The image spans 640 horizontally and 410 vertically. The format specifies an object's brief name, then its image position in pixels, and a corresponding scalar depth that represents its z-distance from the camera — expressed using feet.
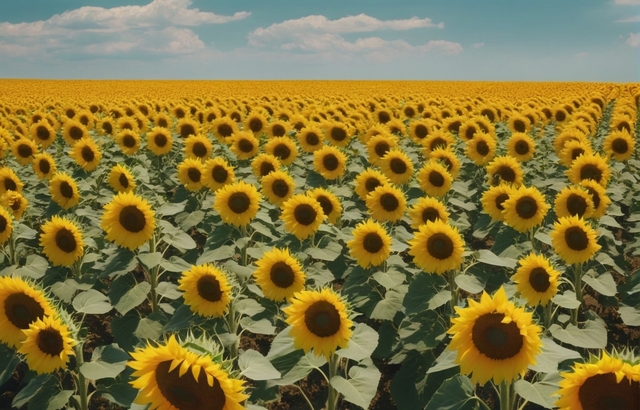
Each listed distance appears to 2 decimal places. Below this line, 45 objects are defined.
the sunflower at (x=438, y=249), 14.47
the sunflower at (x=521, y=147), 29.63
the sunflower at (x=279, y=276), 14.25
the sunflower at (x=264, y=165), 23.85
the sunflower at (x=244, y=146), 28.60
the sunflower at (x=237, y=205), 18.15
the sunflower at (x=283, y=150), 27.96
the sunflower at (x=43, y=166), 25.72
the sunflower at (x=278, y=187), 21.25
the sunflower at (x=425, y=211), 18.02
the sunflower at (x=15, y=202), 20.33
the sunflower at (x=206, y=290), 13.01
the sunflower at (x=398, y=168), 25.00
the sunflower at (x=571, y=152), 26.71
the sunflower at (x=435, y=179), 22.38
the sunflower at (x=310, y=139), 31.32
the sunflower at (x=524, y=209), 18.38
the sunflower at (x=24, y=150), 29.78
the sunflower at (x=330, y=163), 25.91
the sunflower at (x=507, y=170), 23.93
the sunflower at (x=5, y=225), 17.29
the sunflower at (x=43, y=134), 34.94
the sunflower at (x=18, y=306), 11.24
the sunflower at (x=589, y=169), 22.95
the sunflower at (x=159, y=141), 30.66
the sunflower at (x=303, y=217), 17.66
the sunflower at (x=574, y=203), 18.89
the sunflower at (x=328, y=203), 19.31
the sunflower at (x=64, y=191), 21.42
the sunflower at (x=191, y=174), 22.90
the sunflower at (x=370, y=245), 15.83
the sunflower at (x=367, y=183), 21.71
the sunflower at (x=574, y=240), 15.98
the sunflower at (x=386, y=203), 19.58
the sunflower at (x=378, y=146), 29.29
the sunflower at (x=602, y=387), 6.87
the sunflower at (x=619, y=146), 29.48
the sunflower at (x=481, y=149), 28.71
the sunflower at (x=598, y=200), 19.47
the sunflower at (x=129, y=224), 16.06
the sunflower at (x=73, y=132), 34.86
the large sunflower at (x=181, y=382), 7.27
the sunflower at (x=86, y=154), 27.78
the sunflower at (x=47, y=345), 10.39
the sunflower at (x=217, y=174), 22.09
